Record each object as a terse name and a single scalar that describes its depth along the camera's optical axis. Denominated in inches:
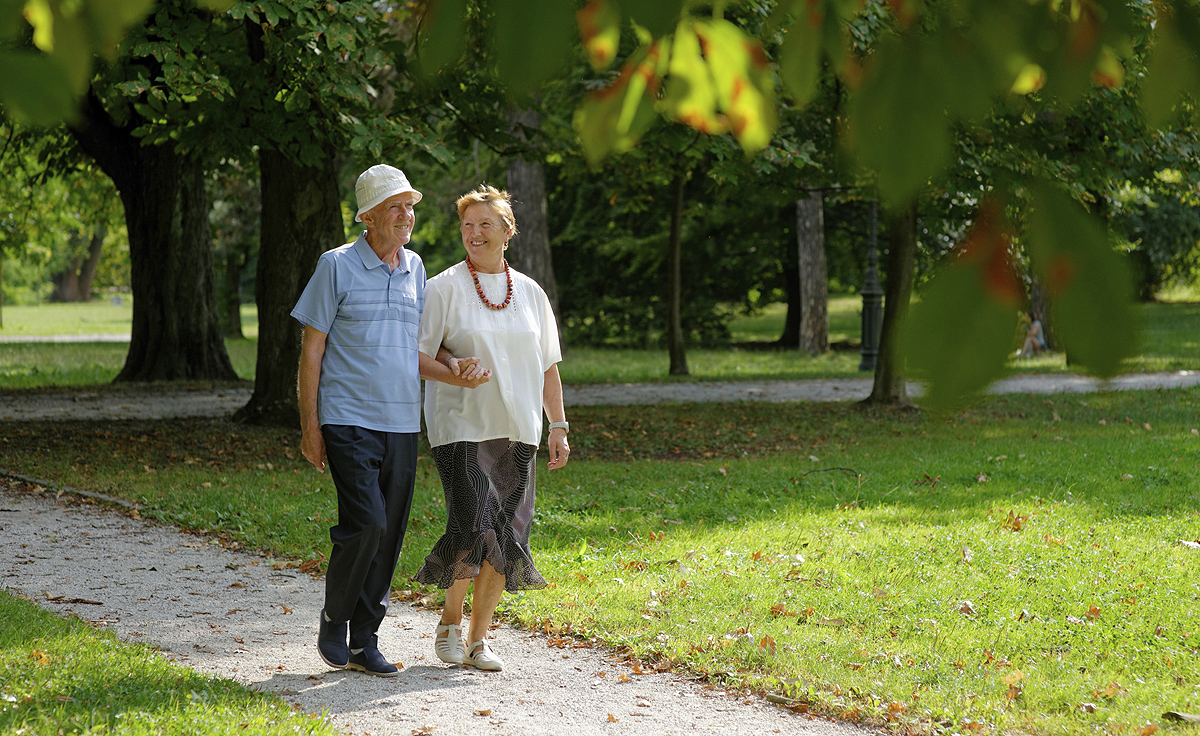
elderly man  390.4
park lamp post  1189.6
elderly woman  393.9
